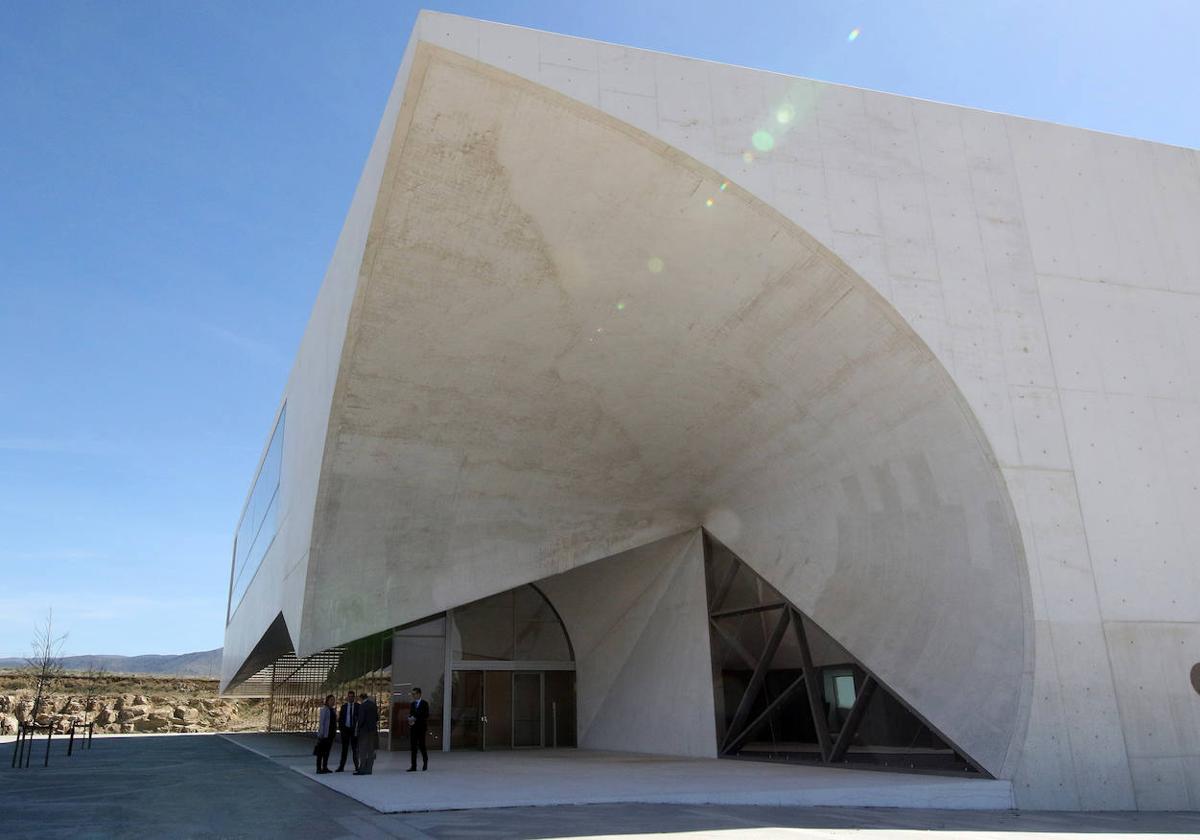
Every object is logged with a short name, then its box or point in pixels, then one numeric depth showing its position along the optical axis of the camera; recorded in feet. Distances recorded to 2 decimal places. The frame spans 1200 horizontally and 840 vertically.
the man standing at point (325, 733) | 44.01
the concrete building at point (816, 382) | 31.86
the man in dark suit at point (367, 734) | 41.91
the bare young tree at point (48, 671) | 131.77
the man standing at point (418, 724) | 44.37
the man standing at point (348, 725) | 43.83
